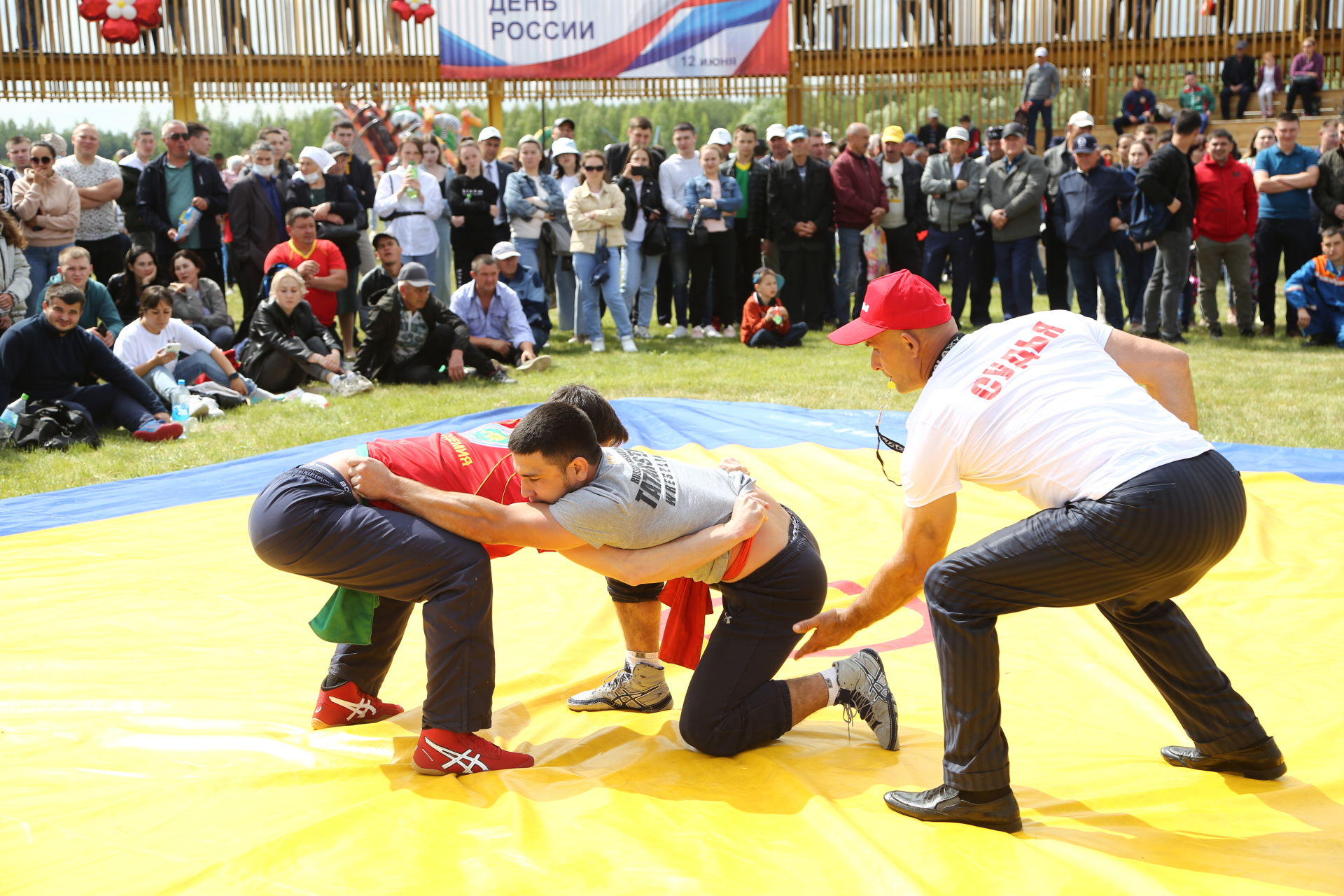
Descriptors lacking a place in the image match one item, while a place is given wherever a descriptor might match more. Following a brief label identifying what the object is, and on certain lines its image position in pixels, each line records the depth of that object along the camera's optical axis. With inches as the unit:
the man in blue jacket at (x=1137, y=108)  634.2
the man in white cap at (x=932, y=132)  613.0
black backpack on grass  275.6
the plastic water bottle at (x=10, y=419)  276.2
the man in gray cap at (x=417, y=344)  361.7
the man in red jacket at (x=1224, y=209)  415.5
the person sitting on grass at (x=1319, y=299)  404.8
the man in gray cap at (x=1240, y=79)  671.1
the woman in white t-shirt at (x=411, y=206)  410.6
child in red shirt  429.1
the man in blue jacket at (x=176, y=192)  399.2
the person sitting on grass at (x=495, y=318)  379.9
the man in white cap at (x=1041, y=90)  624.7
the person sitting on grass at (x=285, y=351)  349.1
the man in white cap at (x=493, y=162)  444.1
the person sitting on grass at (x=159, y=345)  318.0
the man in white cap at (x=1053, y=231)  444.8
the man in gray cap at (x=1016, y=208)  428.8
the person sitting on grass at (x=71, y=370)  284.4
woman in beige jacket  411.5
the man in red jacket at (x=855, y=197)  450.9
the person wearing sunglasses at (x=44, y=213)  348.5
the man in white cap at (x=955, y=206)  443.5
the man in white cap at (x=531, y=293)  410.6
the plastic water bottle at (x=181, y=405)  304.2
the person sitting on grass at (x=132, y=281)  357.4
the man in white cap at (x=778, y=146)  461.4
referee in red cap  98.7
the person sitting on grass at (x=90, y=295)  321.7
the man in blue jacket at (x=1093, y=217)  417.7
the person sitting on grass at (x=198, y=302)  363.9
